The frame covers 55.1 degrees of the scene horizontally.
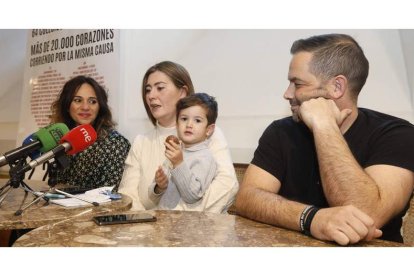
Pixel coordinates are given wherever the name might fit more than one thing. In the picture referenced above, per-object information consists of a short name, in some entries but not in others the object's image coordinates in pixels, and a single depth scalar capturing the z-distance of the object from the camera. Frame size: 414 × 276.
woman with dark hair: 2.57
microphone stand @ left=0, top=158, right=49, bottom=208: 1.68
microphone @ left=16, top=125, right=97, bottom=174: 1.66
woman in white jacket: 2.13
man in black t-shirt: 1.34
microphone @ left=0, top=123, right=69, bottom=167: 1.61
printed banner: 2.62
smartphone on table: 1.41
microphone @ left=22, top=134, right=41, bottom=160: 1.74
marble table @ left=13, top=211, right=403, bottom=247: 1.21
